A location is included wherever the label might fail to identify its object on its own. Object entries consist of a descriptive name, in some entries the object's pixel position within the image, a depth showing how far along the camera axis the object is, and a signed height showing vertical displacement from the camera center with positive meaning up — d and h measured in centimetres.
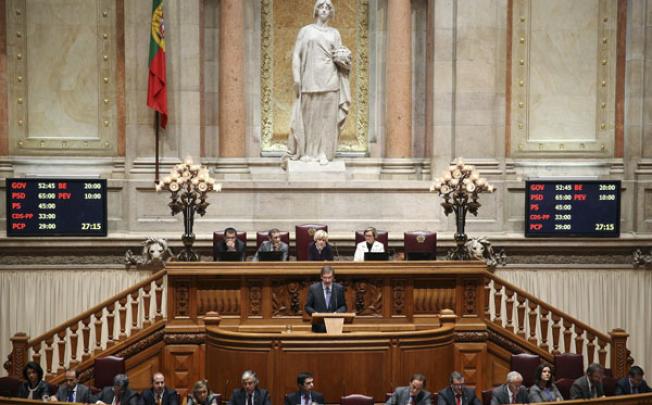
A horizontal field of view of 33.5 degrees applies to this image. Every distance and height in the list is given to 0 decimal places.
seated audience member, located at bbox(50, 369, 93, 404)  1135 -229
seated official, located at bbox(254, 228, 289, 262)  1347 -86
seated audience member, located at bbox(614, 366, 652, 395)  1190 -224
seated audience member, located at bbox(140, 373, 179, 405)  1109 -226
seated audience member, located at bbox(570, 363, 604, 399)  1150 -219
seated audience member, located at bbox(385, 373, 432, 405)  1077 -216
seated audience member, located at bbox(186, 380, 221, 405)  1048 -214
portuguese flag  1541 +163
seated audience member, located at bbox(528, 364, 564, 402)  1132 -221
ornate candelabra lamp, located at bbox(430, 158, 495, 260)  1378 -12
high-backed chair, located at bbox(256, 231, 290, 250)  1451 -81
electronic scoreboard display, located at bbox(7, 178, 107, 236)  1516 -46
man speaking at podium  1219 -136
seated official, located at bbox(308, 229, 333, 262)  1327 -88
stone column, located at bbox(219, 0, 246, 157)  1620 +147
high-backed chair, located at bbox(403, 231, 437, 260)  1429 -83
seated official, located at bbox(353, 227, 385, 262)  1356 -85
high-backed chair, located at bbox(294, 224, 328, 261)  1443 -79
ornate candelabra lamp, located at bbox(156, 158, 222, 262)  1363 -16
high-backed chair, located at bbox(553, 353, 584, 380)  1252 -215
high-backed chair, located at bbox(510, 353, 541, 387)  1223 -210
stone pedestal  1569 +8
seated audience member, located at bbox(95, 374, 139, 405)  1116 -225
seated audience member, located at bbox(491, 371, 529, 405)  1107 -219
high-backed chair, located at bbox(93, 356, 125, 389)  1201 -215
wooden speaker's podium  1170 -155
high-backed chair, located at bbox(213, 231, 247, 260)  1418 -81
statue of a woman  1570 +130
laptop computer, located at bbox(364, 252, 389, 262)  1297 -93
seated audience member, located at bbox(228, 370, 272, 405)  1077 -217
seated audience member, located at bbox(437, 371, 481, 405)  1101 -221
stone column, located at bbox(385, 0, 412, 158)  1639 +153
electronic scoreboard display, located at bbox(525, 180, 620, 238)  1558 -39
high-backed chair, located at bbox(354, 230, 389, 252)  1438 -79
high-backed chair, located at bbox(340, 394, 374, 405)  1066 -219
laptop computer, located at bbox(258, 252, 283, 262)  1295 -95
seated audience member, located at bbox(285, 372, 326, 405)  1076 -218
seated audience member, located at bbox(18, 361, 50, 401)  1159 -227
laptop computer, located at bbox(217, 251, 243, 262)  1289 -95
